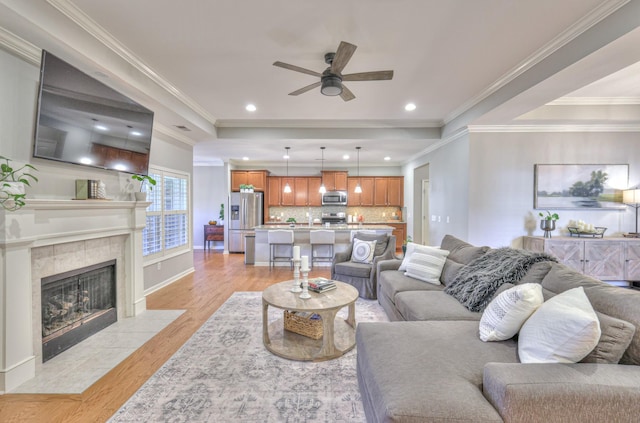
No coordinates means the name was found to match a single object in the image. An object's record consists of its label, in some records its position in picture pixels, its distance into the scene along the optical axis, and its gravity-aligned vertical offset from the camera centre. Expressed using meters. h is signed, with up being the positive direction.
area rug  1.82 -1.32
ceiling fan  2.44 +1.24
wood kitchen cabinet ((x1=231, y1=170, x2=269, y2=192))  8.14 +0.85
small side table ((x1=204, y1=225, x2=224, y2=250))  8.20 -0.74
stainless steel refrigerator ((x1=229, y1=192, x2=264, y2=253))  7.55 -0.25
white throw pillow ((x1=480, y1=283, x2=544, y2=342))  1.71 -0.63
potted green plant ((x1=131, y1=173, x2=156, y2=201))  3.45 +0.33
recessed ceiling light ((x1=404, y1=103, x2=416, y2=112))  4.30 +1.57
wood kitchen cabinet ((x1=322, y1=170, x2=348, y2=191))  8.50 +0.85
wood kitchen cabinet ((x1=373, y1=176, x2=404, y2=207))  8.68 +0.51
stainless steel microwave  8.50 +0.31
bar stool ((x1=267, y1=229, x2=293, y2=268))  5.89 -0.81
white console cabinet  4.25 -0.68
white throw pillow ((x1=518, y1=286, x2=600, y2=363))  1.29 -0.59
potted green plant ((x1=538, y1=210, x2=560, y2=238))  4.41 -0.21
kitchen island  6.17 -0.67
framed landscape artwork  4.56 +0.37
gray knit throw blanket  2.26 -0.55
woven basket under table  2.73 -1.15
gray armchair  4.01 -0.87
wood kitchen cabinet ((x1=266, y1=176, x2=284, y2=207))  8.58 +0.49
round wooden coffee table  2.42 -1.16
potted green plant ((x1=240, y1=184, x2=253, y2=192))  7.64 +0.53
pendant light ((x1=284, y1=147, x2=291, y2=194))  6.99 +1.36
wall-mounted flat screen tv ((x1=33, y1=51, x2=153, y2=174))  2.29 +0.82
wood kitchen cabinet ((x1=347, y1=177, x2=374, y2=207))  8.70 +0.47
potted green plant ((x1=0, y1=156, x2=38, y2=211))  1.98 +0.14
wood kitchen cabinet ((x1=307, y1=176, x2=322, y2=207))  8.65 +0.49
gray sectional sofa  1.17 -0.82
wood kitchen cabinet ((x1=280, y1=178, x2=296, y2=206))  8.59 +0.39
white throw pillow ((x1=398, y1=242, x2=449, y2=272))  3.31 -0.51
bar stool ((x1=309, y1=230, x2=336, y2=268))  5.80 -0.59
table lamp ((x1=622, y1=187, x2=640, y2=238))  4.28 +0.18
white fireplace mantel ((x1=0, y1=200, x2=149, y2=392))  2.05 -0.38
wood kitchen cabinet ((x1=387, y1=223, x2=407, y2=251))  8.48 -0.67
